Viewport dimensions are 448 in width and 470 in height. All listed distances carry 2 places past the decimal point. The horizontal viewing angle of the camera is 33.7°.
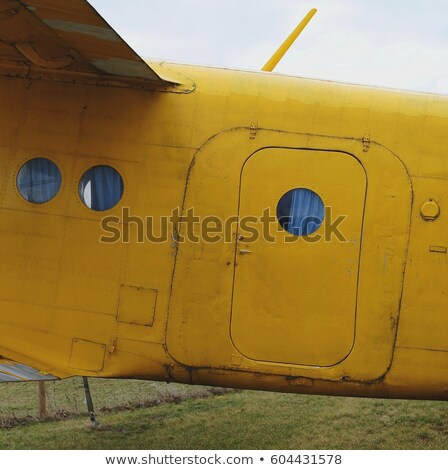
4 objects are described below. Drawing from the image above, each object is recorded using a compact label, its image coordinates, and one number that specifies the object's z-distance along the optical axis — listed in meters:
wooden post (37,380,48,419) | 10.44
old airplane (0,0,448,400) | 6.32
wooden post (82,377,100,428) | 9.84
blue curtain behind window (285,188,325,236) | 6.35
